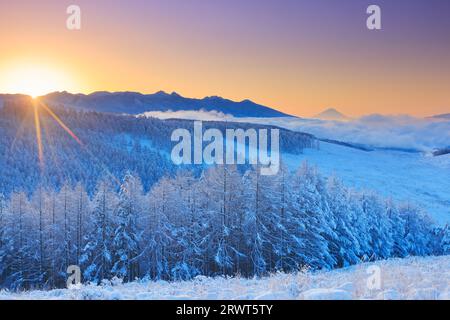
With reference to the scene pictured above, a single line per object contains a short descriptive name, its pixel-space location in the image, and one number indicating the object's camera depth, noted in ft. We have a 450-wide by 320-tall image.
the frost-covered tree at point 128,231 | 100.92
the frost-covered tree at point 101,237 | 99.84
